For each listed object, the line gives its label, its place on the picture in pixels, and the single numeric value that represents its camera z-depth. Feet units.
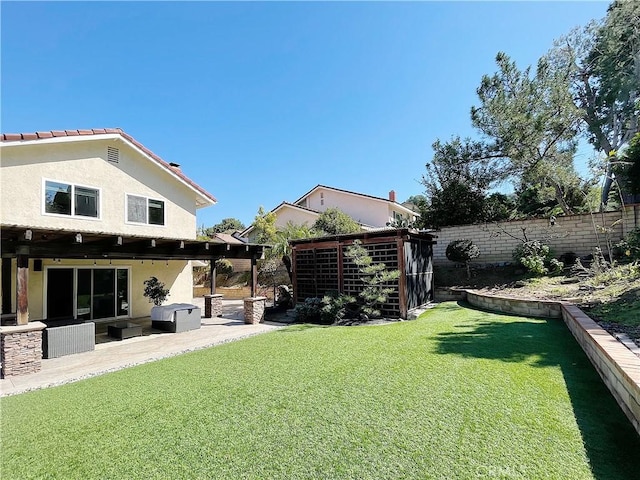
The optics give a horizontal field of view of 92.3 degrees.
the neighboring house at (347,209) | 91.71
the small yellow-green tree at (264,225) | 77.56
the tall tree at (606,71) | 56.08
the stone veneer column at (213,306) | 47.93
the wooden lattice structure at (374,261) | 38.55
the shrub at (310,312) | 40.52
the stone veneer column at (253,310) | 41.13
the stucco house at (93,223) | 29.25
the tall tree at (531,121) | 49.49
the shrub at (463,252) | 48.98
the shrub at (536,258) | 42.29
